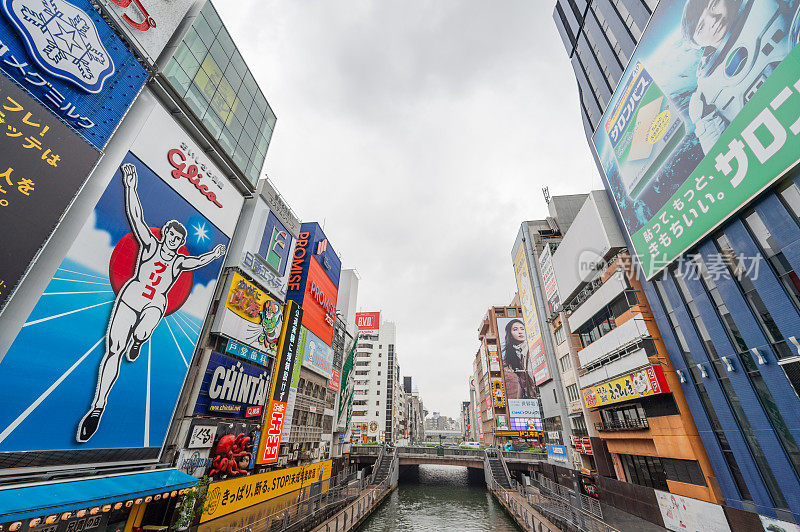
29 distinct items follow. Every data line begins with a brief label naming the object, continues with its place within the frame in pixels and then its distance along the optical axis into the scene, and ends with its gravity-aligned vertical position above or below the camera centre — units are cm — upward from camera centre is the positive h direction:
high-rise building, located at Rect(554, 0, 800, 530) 1548 +1055
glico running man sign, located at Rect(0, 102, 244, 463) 1319 +525
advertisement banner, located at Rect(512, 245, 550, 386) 4773 +1615
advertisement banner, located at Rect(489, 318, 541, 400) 7112 +1527
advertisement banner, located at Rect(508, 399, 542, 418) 6788 +509
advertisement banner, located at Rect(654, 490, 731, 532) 1897 -439
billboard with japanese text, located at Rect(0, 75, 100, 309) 1217 +922
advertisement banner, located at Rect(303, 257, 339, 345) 3659 +1416
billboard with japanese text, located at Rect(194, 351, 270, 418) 2193 +279
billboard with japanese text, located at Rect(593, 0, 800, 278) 1500 +1665
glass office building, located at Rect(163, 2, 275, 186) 2264 +2481
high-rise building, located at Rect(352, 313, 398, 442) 8743 +1202
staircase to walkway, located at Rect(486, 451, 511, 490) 4167 -431
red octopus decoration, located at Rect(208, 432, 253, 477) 2153 -148
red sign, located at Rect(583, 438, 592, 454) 3434 -100
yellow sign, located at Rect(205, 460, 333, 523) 2039 -395
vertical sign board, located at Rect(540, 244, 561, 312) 4219 +1925
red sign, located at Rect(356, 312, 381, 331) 7925 +2518
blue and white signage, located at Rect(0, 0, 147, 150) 1345 +1523
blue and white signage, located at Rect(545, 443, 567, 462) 3874 -193
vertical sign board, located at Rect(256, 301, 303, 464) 2692 +397
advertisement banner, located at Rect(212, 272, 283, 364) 2425 +848
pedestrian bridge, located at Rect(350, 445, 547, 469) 4838 -300
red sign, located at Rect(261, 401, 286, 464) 2667 -3
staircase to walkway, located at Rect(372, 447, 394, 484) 4270 -413
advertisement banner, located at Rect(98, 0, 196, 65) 1802 +2164
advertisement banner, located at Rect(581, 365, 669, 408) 2328 +356
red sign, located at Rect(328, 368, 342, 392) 4328 +659
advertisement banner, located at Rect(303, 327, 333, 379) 3547 +801
